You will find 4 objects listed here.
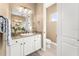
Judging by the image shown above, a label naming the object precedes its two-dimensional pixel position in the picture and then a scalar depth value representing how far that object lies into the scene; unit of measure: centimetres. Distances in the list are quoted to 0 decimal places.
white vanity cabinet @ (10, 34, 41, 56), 177
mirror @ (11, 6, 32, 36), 183
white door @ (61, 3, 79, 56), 161
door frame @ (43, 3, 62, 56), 187
